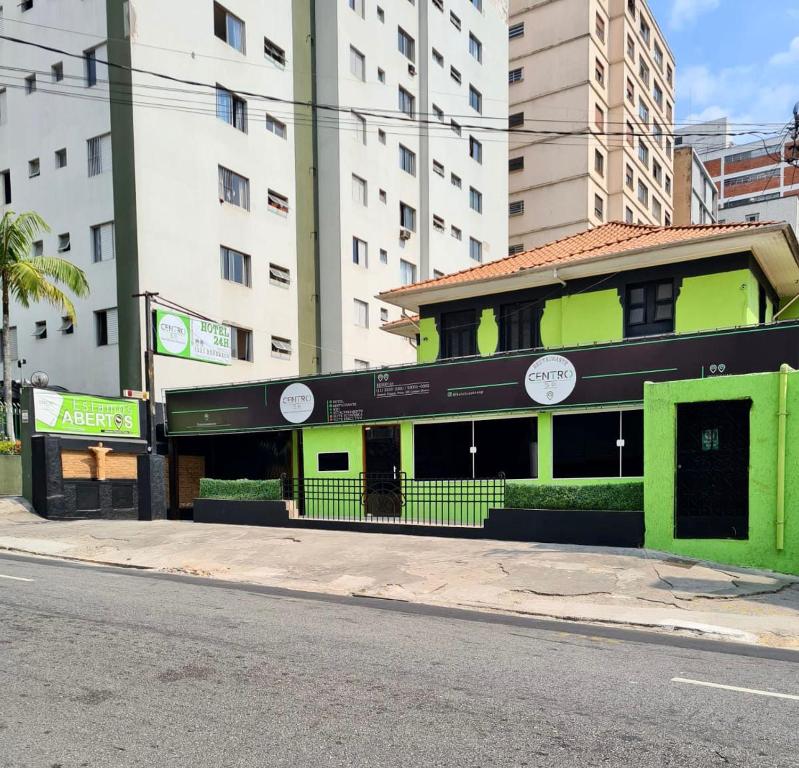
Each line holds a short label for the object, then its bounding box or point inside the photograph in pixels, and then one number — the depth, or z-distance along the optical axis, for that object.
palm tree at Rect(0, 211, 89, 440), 20.30
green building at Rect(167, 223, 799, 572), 11.64
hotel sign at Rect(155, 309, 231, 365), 20.19
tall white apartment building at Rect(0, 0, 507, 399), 24.45
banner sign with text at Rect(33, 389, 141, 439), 18.91
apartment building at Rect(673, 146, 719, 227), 64.88
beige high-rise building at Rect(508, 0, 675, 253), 47.72
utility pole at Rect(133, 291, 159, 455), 19.61
